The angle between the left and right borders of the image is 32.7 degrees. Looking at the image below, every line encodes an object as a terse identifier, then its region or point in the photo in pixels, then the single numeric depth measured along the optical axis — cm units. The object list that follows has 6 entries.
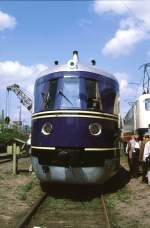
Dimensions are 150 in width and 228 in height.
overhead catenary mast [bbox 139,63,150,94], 1642
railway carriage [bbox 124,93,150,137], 1269
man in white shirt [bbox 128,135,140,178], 918
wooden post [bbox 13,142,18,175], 909
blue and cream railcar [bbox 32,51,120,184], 593
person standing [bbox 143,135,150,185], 784
